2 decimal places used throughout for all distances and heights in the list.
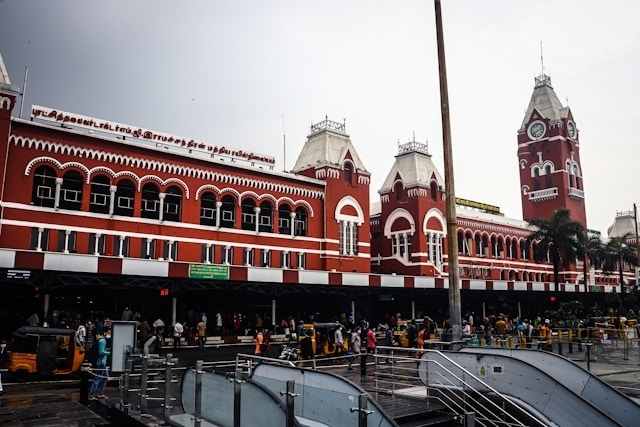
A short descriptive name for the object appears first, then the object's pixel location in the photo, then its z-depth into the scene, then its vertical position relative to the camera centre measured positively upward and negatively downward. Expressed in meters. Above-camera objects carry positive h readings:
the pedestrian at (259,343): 22.69 -1.78
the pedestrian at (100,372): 14.66 -2.07
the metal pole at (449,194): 14.05 +2.90
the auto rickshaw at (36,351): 17.80 -1.67
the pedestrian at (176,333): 26.69 -1.59
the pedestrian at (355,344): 23.00 -1.83
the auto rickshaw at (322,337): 23.66 -1.62
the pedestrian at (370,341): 22.88 -1.69
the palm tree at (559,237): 51.44 +6.30
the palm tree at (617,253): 63.22 +5.81
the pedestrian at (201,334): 27.72 -1.69
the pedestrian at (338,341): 24.55 -1.81
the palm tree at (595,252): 60.70 +5.71
